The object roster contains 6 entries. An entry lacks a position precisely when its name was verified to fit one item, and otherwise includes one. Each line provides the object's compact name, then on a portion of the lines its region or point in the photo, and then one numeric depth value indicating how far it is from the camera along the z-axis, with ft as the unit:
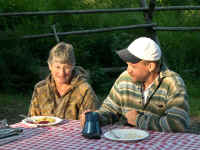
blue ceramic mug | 10.17
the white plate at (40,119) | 11.47
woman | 14.16
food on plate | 11.75
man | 11.14
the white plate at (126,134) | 10.02
